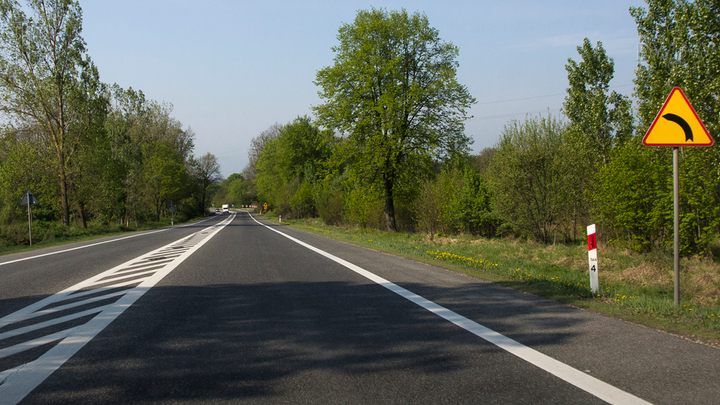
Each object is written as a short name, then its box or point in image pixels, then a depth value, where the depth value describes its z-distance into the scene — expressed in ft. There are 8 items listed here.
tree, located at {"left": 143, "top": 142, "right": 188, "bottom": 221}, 173.58
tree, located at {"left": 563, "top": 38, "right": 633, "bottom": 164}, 68.64
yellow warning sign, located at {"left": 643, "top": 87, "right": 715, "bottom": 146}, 18.49
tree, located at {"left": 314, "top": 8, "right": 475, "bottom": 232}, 73.05
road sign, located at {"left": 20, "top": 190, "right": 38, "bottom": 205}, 68.88
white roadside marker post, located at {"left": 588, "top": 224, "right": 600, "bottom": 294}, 21.59
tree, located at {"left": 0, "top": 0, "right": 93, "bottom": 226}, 95.81
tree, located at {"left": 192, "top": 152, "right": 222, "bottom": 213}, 258.16
